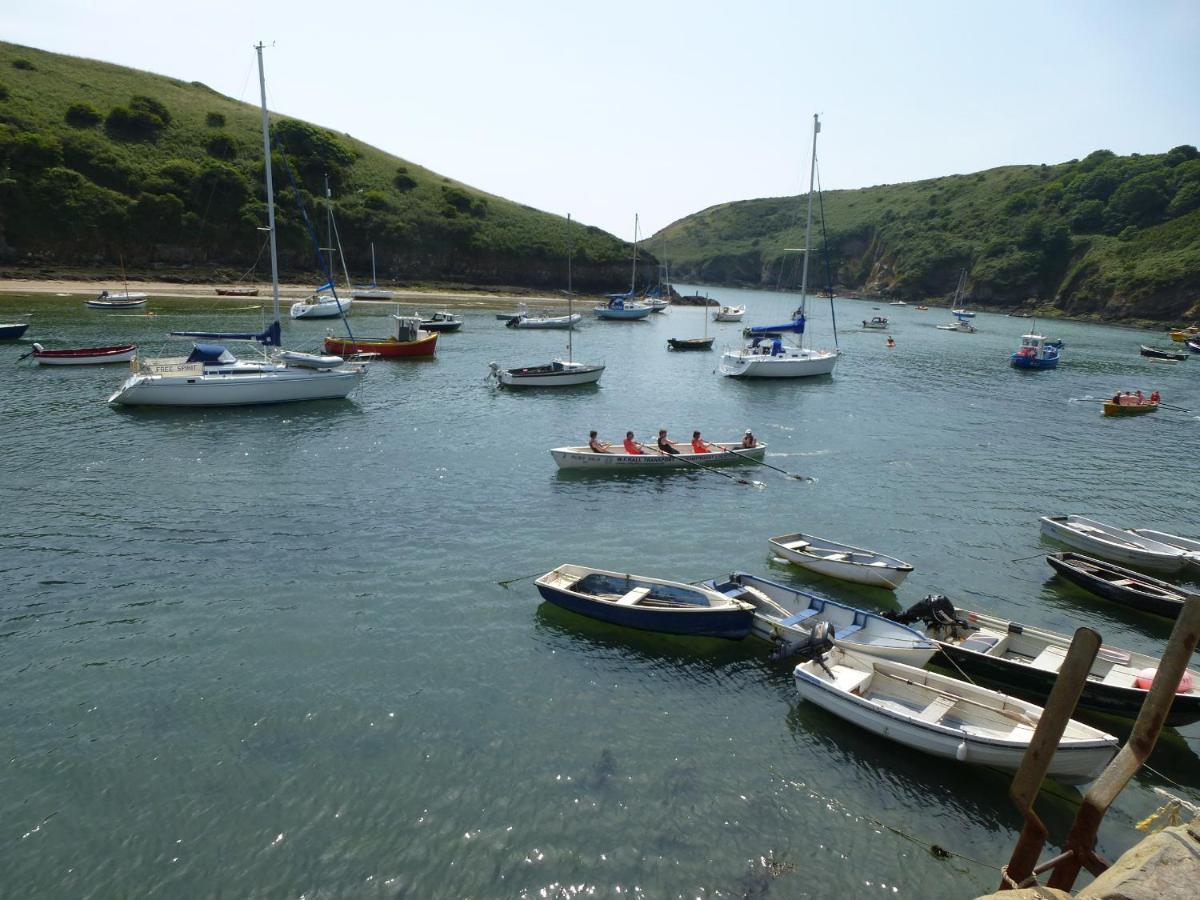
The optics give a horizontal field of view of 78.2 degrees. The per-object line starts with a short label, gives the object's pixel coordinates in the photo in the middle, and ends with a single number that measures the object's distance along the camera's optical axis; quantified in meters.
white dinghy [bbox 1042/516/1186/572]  23.47
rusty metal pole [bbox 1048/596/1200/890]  10.48
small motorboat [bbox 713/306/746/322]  120.11
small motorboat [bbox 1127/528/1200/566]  23.44
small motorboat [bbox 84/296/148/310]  75.69
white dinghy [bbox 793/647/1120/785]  13.42
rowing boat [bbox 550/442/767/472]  32.28
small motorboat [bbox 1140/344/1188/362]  86.38
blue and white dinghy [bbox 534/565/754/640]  18.16
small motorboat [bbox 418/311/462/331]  82.79
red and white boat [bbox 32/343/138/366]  48.94
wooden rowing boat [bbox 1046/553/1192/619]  20.64
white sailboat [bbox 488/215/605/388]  51.16
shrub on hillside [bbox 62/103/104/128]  105.12
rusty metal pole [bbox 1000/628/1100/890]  10.25
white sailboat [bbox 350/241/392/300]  107.19
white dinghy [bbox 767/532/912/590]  21.73
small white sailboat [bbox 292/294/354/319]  82.56
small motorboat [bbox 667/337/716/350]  80.00
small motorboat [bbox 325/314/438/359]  56.78
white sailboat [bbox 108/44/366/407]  39.31
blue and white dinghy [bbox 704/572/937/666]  16.95
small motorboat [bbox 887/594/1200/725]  15.49
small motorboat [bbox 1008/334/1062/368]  72.88
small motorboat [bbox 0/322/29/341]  55.66
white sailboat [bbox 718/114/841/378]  59.25
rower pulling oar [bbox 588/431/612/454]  32.69
